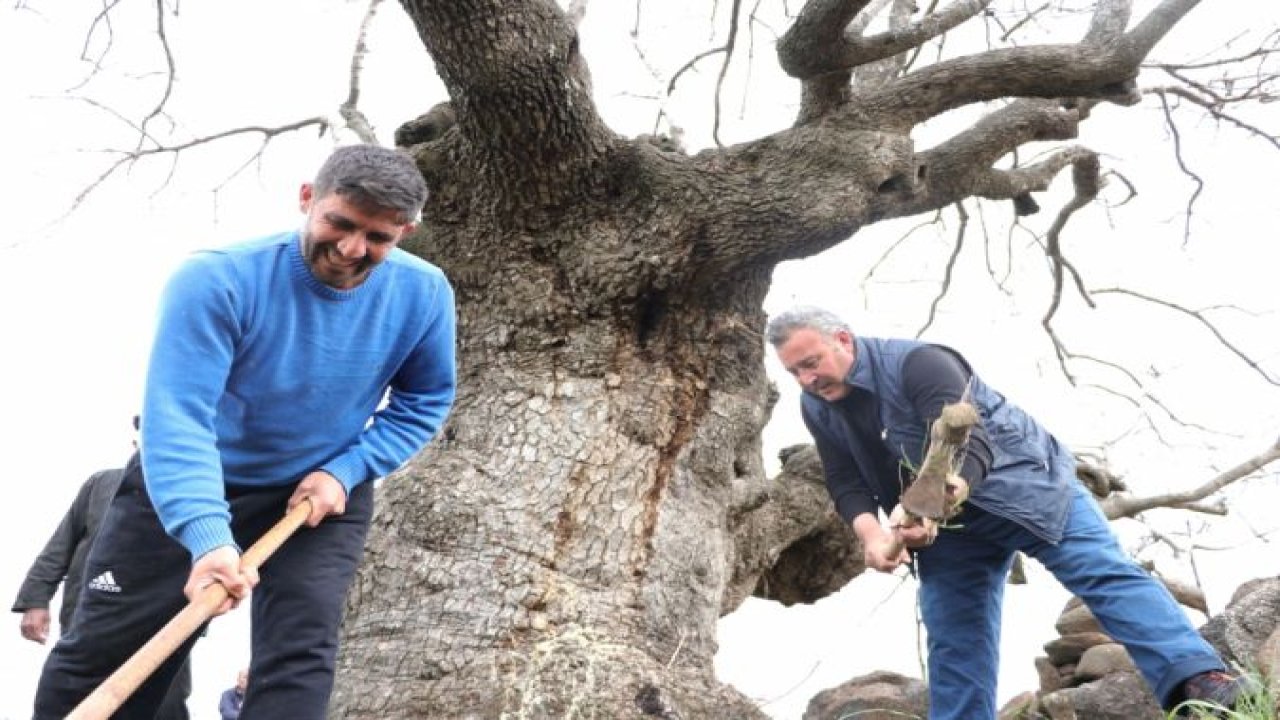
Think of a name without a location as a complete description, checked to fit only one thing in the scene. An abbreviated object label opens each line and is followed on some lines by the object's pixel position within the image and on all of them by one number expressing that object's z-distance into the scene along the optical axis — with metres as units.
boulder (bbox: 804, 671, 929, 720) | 5.43
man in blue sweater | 2.41
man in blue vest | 3.37
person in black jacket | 4.87
